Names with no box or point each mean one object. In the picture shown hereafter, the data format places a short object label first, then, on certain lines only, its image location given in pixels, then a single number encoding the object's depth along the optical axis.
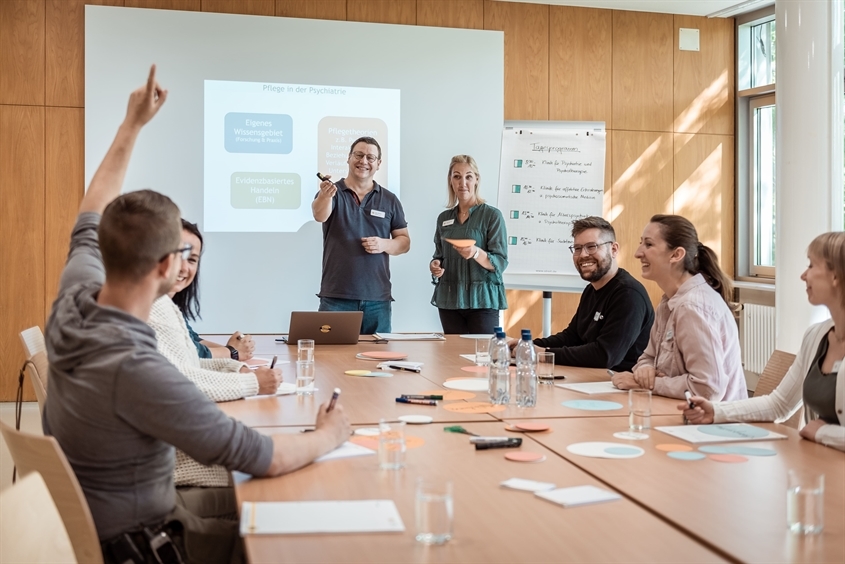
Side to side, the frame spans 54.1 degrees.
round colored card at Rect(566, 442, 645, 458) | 2.04
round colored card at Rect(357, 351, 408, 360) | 3.75
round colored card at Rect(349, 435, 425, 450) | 2.13
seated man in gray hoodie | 1.63
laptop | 4.21
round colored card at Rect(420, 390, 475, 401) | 2.81
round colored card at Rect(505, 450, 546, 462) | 1.99
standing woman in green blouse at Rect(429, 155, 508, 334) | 5.22
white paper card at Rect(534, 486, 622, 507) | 1.66
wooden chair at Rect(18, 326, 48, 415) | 2.76
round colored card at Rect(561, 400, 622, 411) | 2.67
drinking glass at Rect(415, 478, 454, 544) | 1.45
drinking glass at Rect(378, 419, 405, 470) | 1.91
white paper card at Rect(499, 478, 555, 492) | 1.75
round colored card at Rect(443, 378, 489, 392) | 2.99
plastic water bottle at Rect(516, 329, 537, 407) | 2.66
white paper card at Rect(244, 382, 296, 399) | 2.82
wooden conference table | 1.42
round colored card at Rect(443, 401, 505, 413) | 2.60
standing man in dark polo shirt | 5.21
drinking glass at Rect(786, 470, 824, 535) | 1.48
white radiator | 6.90
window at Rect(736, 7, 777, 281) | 7.36
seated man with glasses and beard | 3.58
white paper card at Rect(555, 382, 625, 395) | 2.98
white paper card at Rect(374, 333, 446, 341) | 4.54
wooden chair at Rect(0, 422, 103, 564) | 1.55
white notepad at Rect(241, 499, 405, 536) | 1.52
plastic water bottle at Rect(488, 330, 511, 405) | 2.69
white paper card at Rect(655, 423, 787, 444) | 2.22
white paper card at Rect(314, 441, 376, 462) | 2.00
